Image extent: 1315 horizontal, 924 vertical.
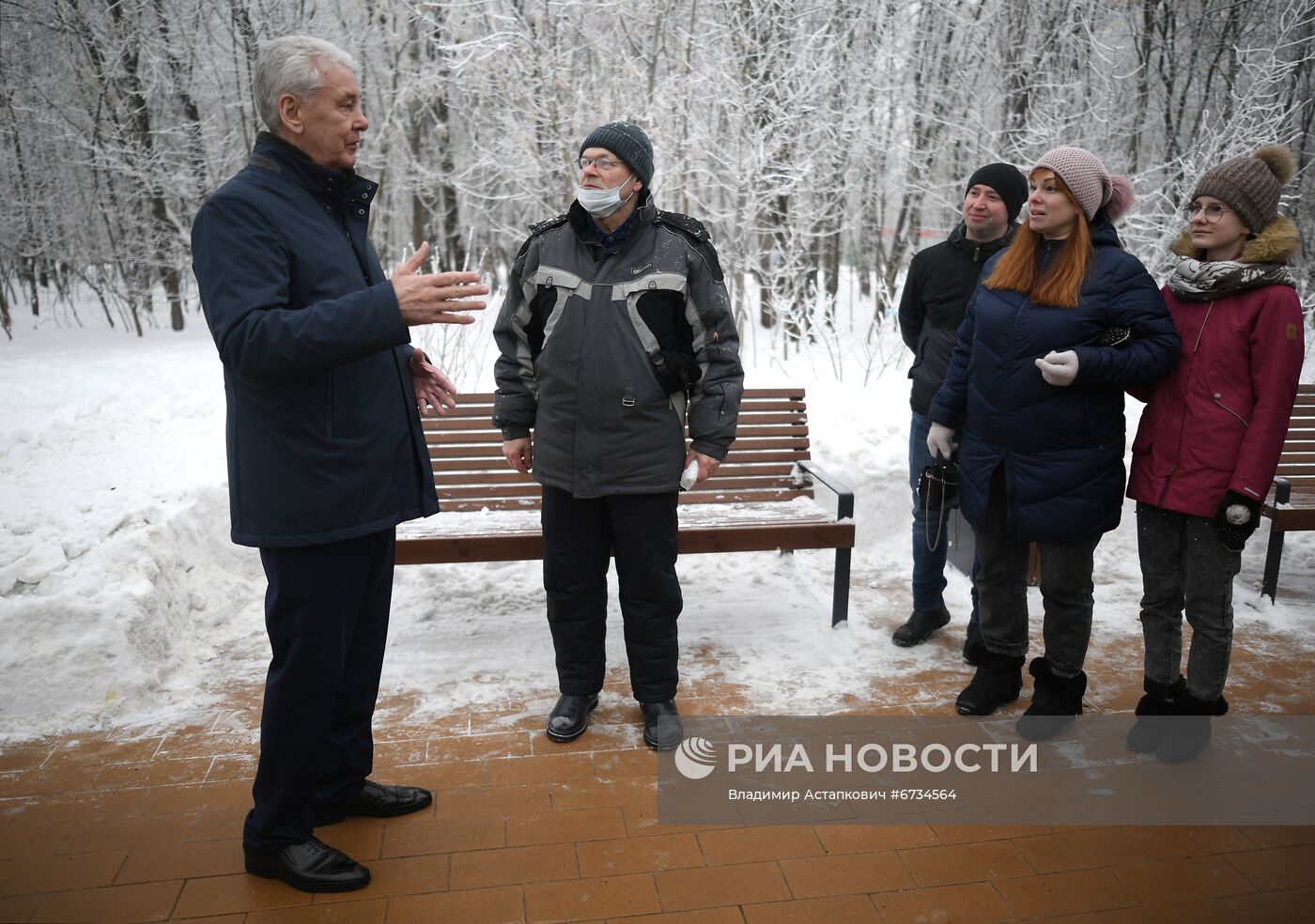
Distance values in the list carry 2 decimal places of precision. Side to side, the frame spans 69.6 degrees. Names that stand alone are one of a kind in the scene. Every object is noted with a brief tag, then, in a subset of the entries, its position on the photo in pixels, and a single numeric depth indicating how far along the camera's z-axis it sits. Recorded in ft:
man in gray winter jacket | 10.59
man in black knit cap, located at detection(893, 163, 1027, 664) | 12.85
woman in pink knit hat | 10.44
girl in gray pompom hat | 9.91
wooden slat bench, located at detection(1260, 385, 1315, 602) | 15.15
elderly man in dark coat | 7.52
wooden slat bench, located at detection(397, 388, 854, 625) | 13.50
